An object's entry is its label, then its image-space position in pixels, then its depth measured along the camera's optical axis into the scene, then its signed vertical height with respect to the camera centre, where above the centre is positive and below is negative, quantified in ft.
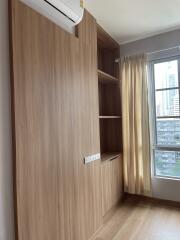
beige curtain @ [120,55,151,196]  9.91 -0.25
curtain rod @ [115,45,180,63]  9.52 +3.51
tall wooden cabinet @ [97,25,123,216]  10.25 +0.97
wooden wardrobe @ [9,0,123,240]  4.53 -0.16
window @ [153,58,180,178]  9.70 +0.08
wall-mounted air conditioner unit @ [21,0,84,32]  4.97 +3.03
